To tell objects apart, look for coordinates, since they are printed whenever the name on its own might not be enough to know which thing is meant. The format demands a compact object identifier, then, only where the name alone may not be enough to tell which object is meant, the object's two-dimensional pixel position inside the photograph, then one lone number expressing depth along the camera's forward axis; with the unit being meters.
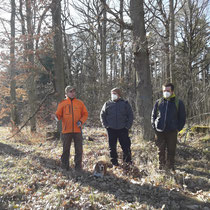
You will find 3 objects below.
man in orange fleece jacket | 5.36
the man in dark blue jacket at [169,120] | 4.82
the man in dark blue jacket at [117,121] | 5.29
